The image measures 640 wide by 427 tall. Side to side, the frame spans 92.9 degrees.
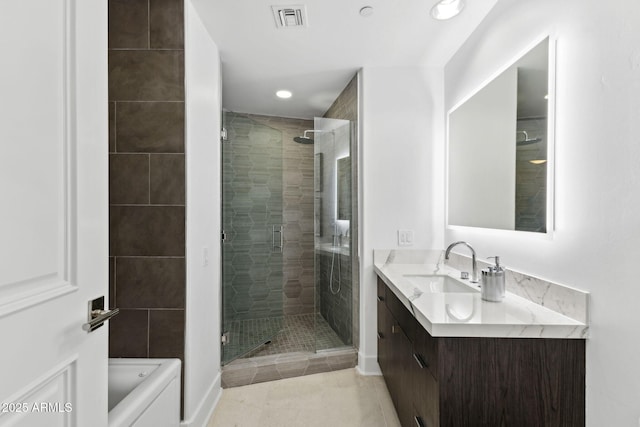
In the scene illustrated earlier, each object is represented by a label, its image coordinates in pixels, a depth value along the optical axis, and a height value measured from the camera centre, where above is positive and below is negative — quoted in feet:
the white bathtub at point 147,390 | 3.75 -2.60
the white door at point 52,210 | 1.81 -0.02
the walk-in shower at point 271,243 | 8.73 -1.06
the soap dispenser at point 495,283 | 4.67 -1.14
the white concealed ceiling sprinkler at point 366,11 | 5.67 +3.74
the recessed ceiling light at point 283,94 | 9.58 +3.69
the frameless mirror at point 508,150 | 4.45 +1.04
